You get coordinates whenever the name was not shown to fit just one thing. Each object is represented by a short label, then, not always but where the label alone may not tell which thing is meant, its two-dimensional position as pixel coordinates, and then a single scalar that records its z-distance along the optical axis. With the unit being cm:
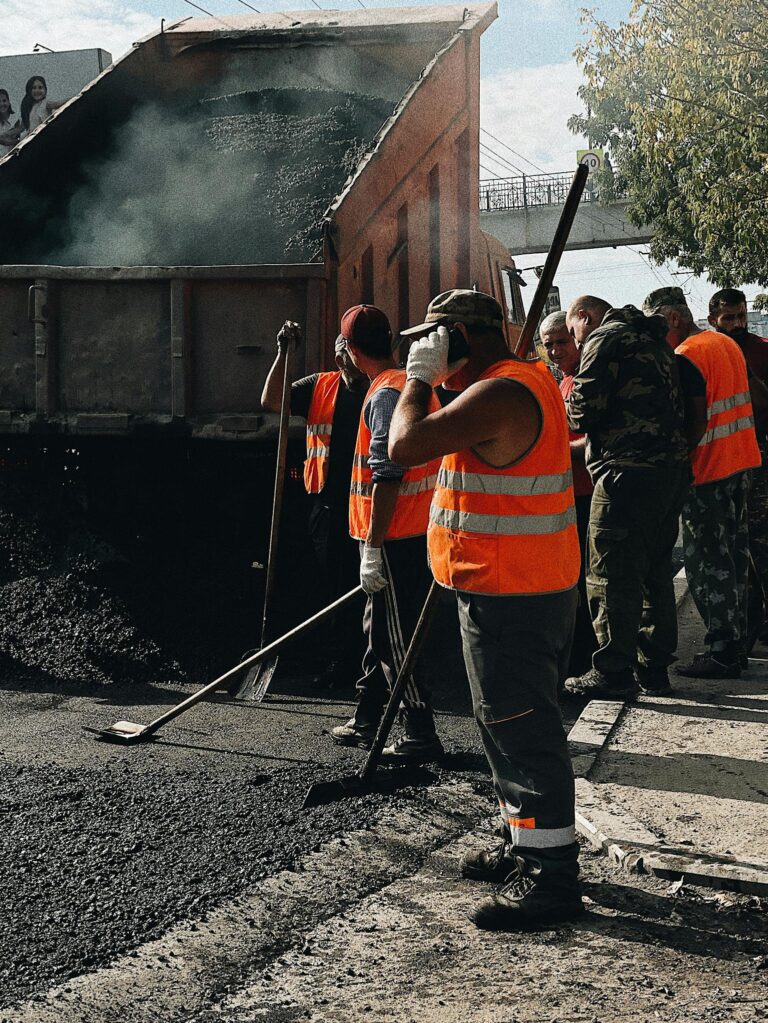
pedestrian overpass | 3412
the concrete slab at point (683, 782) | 333
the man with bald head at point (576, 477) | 562
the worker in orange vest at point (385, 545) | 432
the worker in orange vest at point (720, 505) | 545
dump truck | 596
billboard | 2634
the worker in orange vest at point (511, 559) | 300
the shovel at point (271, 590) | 509
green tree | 1109
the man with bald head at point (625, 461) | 495
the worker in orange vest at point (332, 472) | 538
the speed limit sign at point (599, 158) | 2478
